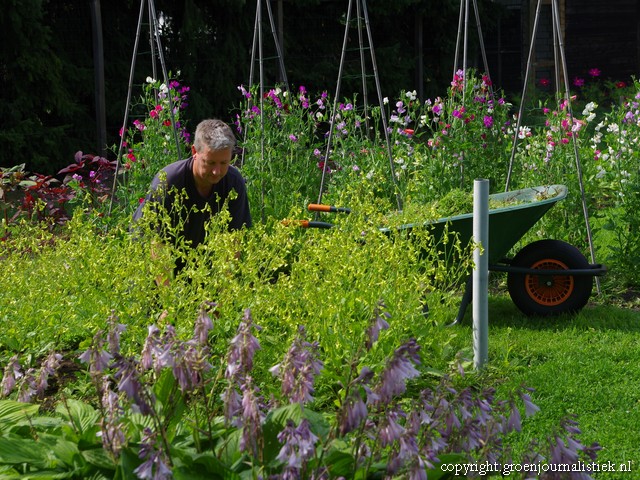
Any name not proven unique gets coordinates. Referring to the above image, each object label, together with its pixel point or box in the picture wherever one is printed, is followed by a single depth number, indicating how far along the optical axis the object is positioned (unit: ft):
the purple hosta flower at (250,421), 18.38
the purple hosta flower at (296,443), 17.47
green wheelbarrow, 31.09
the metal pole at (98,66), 45.38
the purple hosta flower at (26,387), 24.11
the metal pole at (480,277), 28.98
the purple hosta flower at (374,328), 21.35
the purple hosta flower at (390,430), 18.68
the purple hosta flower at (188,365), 19.66
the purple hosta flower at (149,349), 20.51
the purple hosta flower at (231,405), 19.93
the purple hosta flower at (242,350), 19.54
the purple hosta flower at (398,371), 18.85
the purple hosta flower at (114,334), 22.21
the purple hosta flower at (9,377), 24.06
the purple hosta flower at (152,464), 17.91
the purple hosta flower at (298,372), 19.14
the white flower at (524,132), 38.10
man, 29.66
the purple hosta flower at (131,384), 19.05
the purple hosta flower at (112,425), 19.69
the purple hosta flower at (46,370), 24.09
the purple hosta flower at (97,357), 19.98
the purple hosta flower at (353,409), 18.31
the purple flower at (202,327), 20.88
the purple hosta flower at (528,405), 20.49
